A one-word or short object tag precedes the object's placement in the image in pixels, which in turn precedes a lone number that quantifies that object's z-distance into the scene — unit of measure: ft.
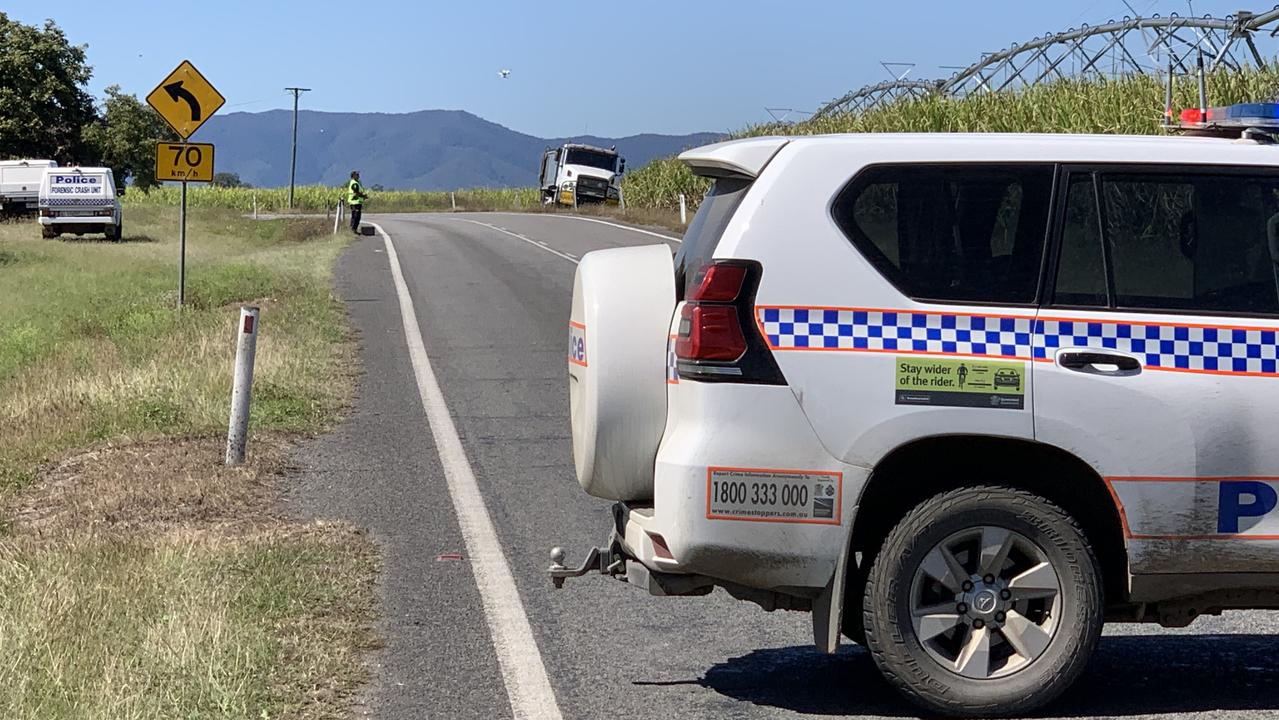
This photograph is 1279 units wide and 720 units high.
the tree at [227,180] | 594.65
